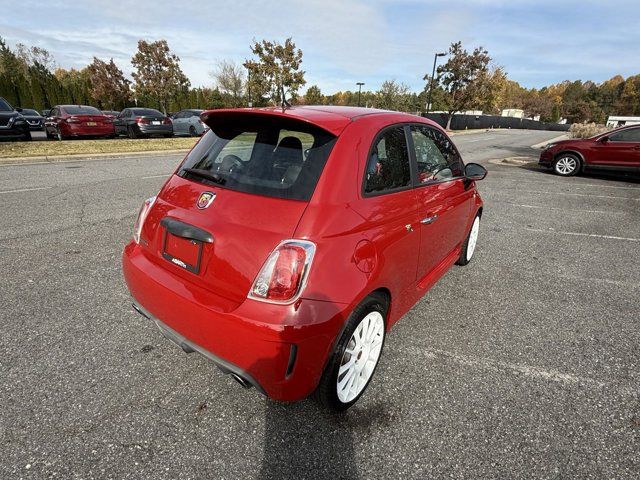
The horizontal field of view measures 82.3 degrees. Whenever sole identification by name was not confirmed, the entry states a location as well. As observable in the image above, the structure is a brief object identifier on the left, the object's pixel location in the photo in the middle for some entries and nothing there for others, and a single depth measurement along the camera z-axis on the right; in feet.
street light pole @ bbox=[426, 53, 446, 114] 117.91
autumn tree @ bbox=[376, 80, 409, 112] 187.04
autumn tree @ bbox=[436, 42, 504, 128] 119.85
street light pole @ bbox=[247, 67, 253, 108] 109.66
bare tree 142.72
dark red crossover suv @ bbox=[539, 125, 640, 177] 34.96
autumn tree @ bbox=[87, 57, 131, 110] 124.36
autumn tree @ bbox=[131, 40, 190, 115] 107.76
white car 65.51
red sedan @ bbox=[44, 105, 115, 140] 48.85
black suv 41.91
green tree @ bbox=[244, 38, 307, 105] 106.42
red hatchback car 5.91
